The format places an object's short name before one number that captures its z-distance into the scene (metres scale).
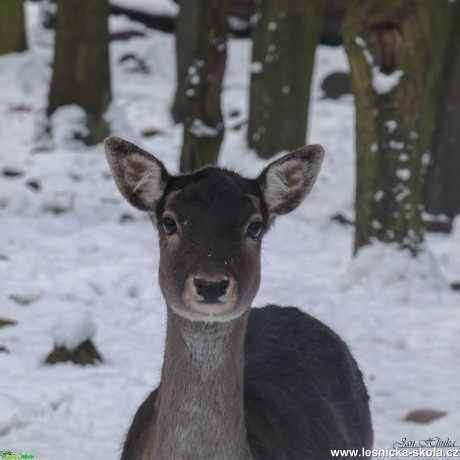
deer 5.32
